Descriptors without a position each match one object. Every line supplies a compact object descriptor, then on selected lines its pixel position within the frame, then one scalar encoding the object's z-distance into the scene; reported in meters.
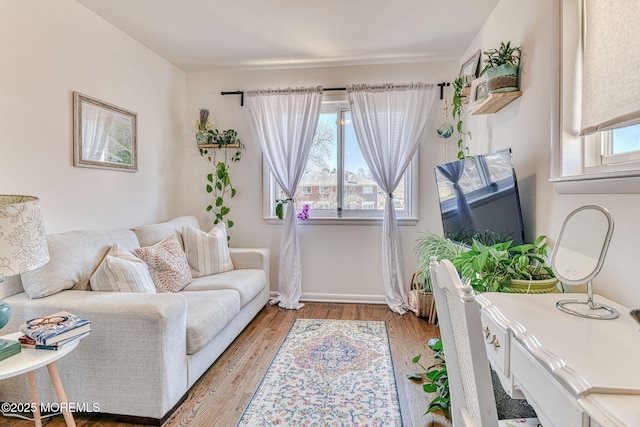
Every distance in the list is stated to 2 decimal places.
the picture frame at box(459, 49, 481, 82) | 2.74
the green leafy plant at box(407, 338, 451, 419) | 1.80
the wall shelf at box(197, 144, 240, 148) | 3.61
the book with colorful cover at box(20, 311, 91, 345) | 1.46
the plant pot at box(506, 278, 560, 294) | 1.44
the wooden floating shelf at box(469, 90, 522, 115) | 2.03
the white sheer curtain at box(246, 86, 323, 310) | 3.52
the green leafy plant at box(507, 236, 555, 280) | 1.51
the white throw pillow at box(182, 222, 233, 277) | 2.99
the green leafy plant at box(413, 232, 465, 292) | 2.59
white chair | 0.76
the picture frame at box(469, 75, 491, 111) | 2.17
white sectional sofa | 1.70
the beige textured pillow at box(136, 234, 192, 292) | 2.51
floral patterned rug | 1.79
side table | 1.32
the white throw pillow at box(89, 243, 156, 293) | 2.04
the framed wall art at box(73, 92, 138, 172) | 2.38
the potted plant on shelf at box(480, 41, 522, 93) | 2.02
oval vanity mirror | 1.10
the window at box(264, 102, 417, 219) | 3.64
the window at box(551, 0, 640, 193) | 1.19
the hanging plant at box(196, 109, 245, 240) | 3.62
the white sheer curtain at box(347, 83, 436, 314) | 3.40
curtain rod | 3.43
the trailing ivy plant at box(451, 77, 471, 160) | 2.80
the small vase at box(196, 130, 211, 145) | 3.61
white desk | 0.65
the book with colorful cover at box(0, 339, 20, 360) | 1.39
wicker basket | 3.05
